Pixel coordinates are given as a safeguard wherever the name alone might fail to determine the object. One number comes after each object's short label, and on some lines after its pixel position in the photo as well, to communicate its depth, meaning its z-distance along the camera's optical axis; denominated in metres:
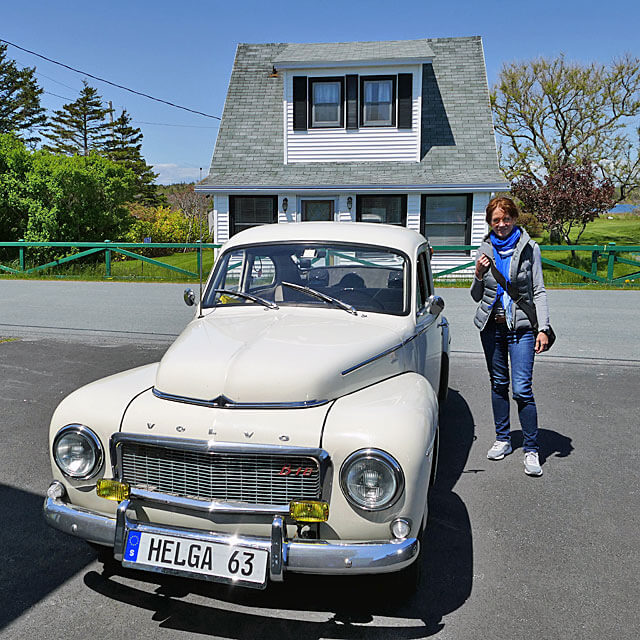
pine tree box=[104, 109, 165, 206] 53.12
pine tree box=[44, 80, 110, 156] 52.97
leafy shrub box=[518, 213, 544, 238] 31.20
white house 19.44
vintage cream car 2.87
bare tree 31.61
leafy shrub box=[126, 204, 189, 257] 26.64
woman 4.79
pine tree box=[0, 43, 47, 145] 49.19
